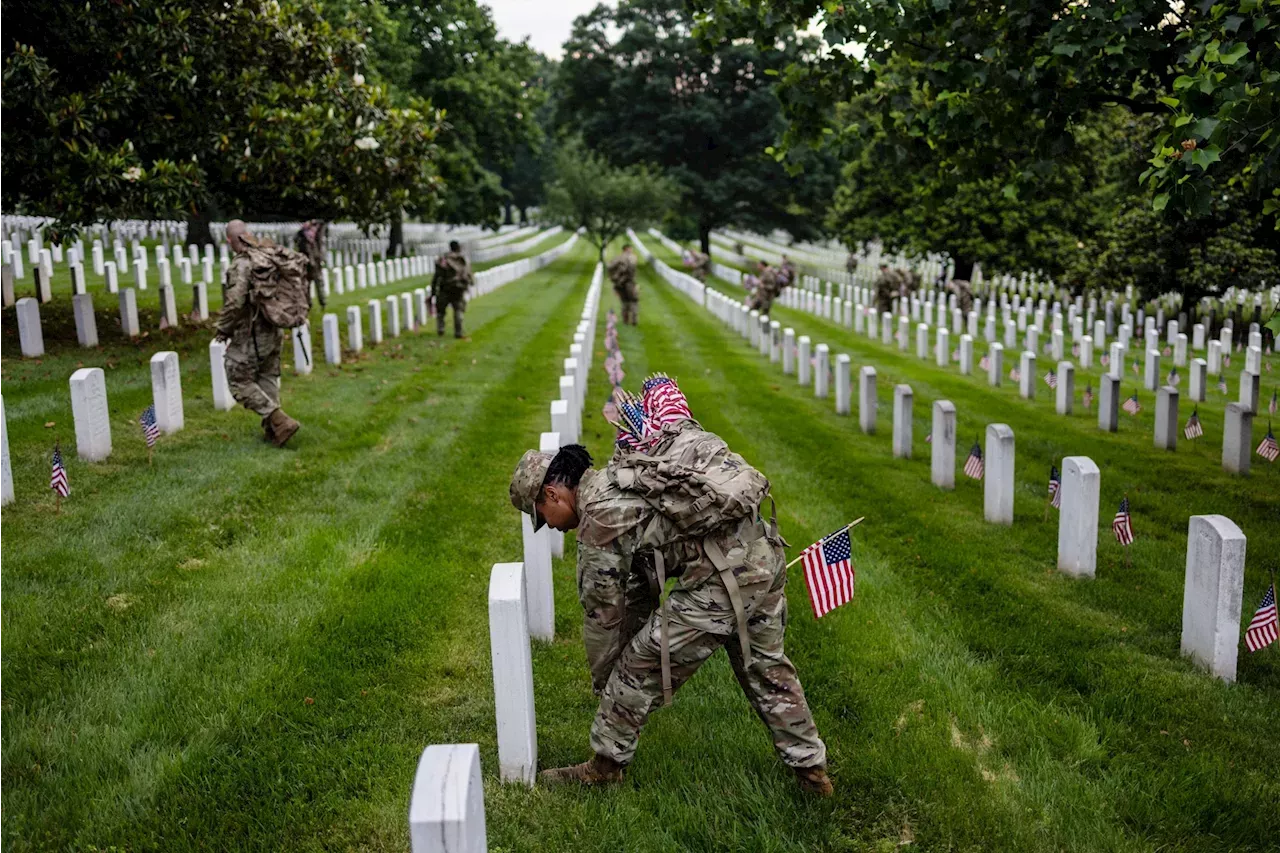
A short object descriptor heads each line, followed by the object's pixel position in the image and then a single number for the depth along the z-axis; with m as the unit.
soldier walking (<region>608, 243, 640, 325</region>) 24.53
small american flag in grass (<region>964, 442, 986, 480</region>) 9.29
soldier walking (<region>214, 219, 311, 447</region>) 9.79
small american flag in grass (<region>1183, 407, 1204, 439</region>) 11.60
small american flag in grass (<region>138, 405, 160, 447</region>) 8.68
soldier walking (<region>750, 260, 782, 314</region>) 25.02
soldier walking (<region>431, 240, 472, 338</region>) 19.95
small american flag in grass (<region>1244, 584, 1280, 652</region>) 5.64
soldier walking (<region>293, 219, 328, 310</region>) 20.31
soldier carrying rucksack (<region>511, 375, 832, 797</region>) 3.97
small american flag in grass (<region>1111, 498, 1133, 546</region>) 7.41
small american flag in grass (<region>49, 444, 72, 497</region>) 7.50
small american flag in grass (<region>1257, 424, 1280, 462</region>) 10.27
